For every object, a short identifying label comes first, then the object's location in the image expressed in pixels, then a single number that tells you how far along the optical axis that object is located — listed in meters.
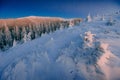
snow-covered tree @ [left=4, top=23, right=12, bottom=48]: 29.25
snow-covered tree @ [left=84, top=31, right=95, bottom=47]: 9.83
